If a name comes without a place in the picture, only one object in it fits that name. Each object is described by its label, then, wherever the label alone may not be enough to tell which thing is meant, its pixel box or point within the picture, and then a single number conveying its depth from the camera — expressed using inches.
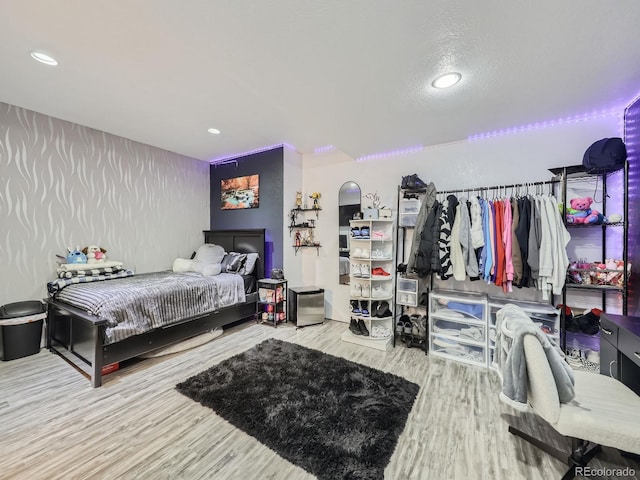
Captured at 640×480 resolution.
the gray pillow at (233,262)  150.6
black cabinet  57.6
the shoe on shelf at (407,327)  124.9
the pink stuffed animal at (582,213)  87.0
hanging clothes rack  97.4
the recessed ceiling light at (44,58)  75.4
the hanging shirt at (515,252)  93.4
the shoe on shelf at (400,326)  125.5
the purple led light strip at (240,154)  152.0
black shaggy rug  59.0
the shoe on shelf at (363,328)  123.0
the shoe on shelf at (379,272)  124.3
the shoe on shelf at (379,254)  123.9
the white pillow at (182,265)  151.4
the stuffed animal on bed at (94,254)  128.4
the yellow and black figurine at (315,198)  156.2
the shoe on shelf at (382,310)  121.8
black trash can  100.5
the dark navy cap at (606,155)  82.2
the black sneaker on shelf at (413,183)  117.7
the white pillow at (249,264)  150.2
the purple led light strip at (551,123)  92.2
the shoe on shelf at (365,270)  123.8
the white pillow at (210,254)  146.6
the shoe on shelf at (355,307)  124.1
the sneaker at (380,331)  122.7
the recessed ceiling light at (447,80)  73.7
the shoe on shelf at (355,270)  125.8
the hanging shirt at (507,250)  94.7
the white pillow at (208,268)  138.1
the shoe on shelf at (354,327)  123.3
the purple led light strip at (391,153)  130.6
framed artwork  164.2
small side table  142.6
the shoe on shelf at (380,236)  123.3
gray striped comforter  91.4
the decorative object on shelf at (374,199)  141.9
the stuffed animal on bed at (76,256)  122.0
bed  87.1
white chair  45.4
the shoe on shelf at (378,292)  124.4
